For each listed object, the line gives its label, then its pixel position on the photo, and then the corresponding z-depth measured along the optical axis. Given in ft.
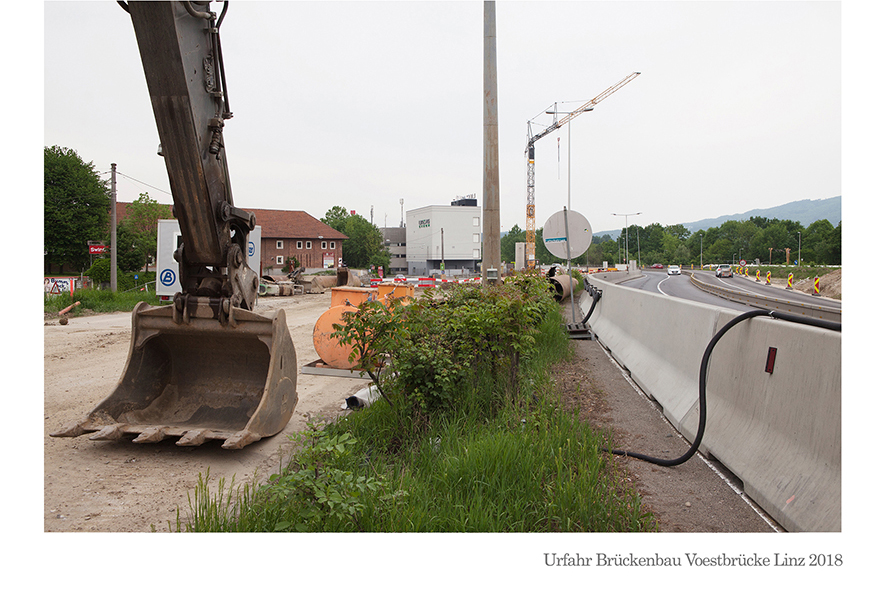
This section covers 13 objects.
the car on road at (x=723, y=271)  187.64
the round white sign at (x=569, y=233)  38.34
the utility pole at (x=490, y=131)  30.73
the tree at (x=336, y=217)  371.86
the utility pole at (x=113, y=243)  74.80
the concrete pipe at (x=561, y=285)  54.44
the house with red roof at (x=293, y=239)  197.46
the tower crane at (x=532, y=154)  252.91
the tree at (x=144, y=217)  183.69
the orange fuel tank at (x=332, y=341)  28.12
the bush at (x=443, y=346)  16.49
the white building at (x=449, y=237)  336.70
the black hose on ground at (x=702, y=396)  13.00
